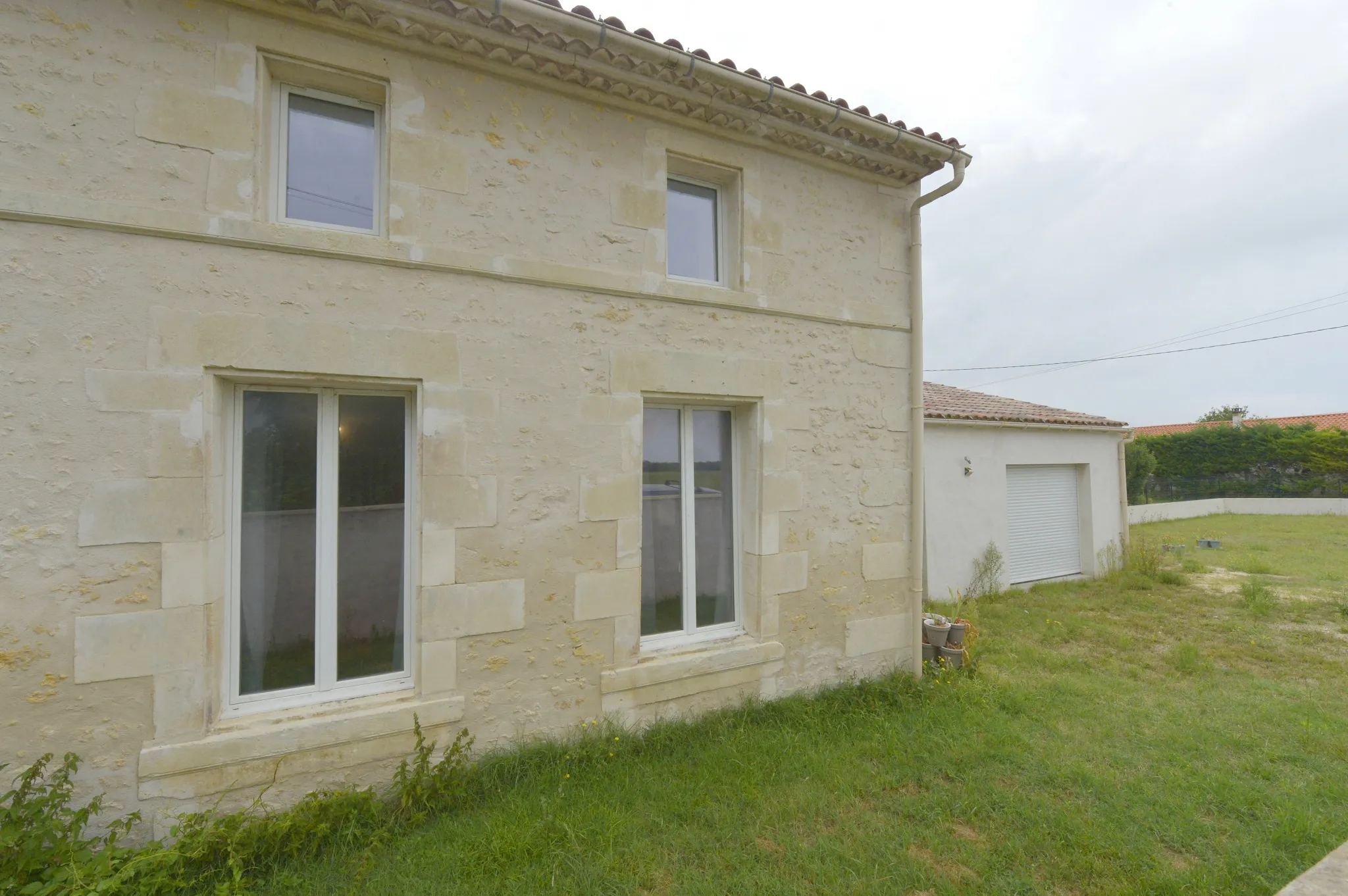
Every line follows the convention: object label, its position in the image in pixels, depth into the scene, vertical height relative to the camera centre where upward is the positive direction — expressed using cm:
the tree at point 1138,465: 2042 -17
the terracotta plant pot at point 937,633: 493 -154
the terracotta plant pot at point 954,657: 485 -173
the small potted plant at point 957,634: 497 -156
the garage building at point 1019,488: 807 -43
